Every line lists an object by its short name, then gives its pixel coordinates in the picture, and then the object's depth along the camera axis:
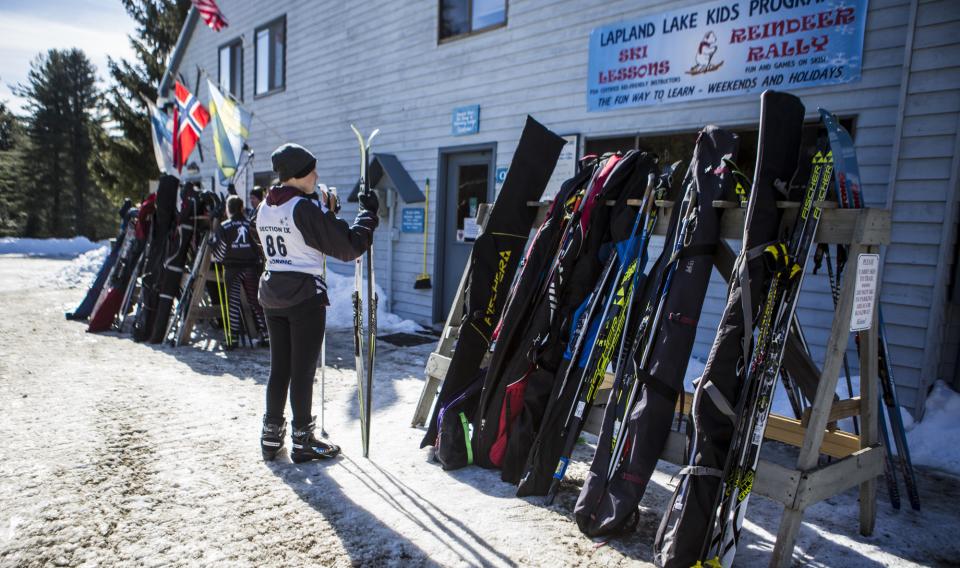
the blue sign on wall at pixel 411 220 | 8.72
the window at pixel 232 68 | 13.46
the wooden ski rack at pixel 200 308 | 6.84
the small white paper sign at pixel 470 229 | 7.98
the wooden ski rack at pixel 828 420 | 2.43
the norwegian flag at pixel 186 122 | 9.54
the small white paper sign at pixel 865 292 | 2.54
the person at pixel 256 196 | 7.59
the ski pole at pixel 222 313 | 6.71
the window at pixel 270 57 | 11.75
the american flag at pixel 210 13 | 12.15
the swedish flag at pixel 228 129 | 9.30
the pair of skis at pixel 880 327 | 2.73
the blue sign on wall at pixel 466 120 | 7.76
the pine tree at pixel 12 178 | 34.41
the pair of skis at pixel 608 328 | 3.07
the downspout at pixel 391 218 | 9.01
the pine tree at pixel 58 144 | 36.78
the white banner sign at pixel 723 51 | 4.76
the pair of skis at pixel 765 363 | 2.40
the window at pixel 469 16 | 7.57
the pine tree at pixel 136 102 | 21.31
